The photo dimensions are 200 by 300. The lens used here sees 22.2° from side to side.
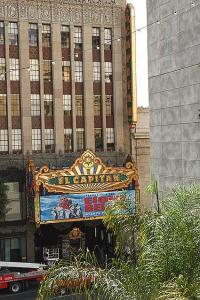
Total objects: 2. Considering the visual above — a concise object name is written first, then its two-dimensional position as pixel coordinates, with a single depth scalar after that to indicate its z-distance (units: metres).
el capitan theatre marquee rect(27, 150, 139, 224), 42.12
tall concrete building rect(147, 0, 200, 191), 27.34
